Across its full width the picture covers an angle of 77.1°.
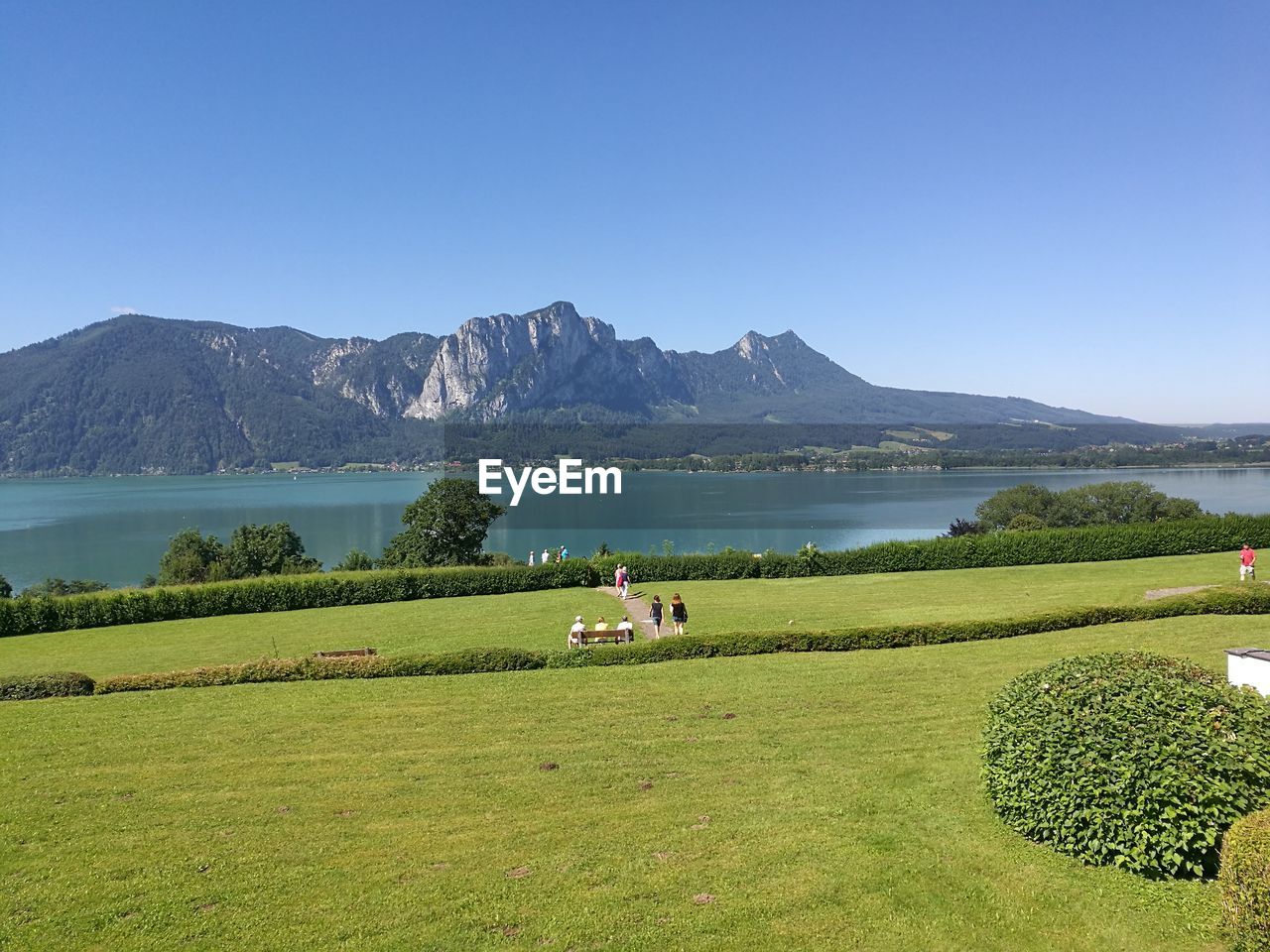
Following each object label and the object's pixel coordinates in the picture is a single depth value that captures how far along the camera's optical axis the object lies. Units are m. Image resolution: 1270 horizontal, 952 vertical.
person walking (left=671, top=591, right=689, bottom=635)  20.00
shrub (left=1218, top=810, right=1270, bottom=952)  5.12
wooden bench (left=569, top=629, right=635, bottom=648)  19.00
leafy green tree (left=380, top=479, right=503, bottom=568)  45.59
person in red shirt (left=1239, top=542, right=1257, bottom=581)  22.84
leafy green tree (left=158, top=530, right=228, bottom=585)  50.19
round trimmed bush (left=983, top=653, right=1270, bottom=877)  6.06
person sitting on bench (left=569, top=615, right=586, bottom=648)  18.69
